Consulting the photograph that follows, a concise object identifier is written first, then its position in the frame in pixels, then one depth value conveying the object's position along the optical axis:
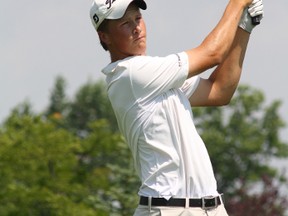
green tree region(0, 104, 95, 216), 44.53
